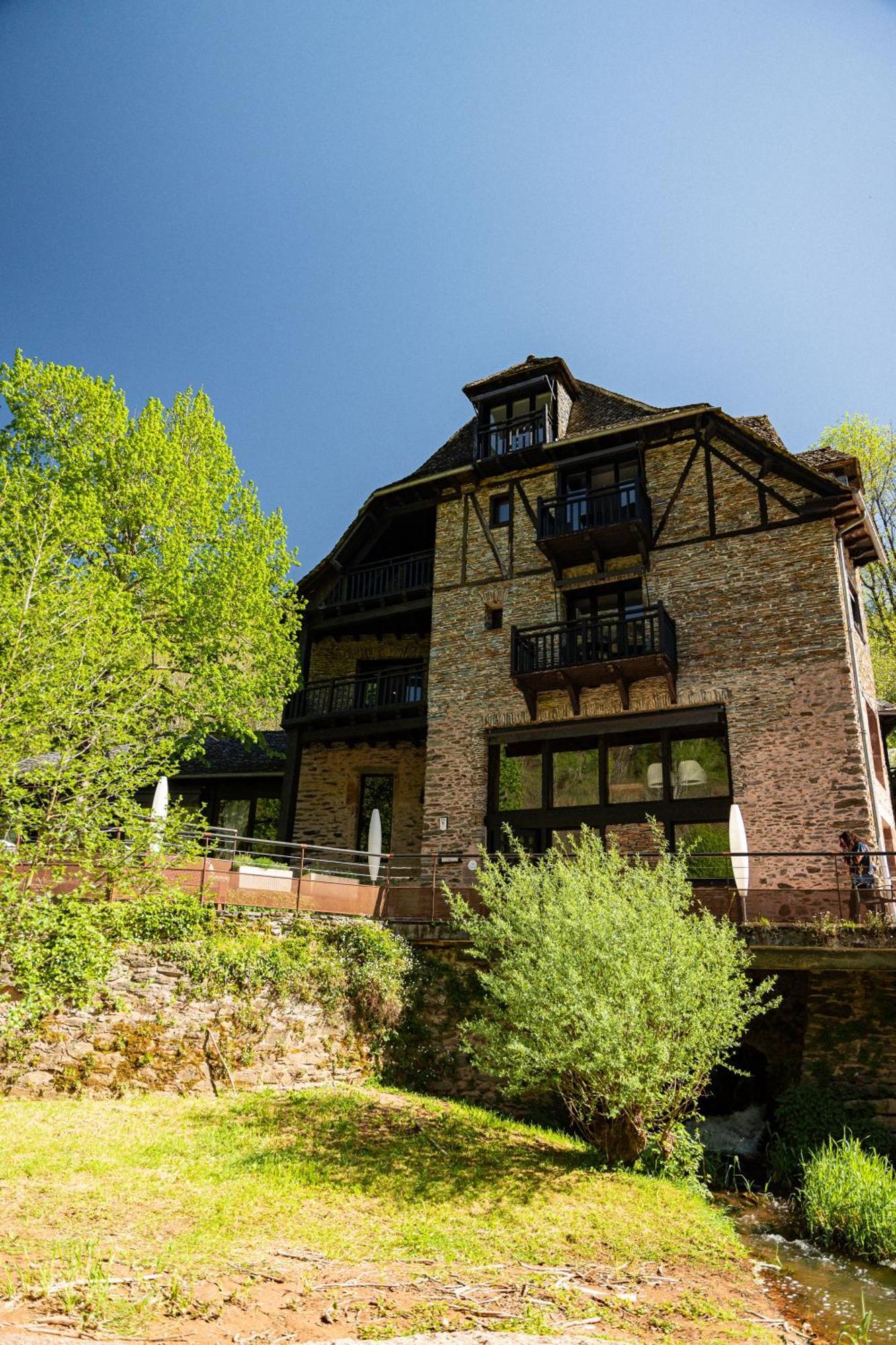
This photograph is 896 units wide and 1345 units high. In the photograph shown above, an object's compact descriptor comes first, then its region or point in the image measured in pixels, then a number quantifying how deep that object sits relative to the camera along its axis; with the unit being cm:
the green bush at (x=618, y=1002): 852
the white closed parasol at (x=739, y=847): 1142
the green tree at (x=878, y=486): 2247
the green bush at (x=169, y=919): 875
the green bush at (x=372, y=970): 1167
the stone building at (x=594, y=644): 1434
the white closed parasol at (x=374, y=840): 1442
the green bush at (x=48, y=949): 717
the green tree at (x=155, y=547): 1088
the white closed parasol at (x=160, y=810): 838
